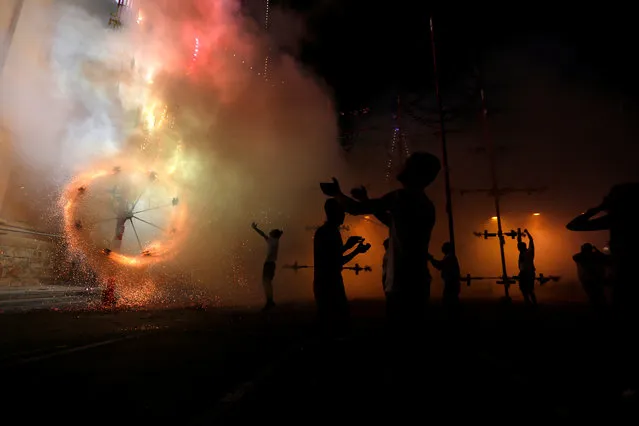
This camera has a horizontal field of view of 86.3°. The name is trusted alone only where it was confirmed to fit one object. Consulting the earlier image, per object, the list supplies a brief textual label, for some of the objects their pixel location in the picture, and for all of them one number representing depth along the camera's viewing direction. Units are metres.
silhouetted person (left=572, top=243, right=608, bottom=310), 6.21
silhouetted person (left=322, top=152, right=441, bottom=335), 1.89
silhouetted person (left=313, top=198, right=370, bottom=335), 3.46
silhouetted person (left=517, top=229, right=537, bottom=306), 7.97
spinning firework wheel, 10.02
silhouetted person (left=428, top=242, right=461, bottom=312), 5.59
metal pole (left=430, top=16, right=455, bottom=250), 9.01
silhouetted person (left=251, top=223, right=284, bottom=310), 7.14
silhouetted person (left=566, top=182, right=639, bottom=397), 2.24
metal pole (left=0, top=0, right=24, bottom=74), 9.91
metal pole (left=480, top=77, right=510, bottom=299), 12.17
